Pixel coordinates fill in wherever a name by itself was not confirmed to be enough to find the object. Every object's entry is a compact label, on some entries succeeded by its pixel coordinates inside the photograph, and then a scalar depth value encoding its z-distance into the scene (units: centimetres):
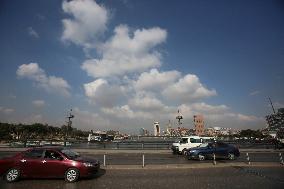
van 1408
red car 640
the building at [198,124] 8674
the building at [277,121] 7343
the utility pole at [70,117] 3572
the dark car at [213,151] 1099
